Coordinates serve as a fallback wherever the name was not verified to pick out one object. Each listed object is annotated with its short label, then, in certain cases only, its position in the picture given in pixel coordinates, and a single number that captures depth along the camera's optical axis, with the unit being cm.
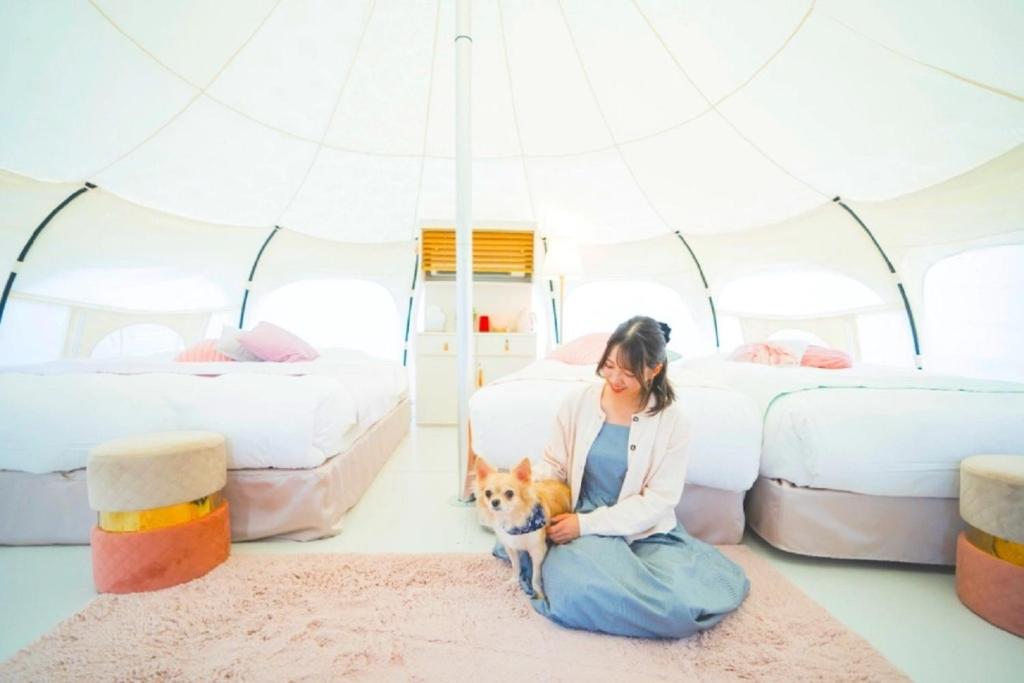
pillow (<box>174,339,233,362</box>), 321
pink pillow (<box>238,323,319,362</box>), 325
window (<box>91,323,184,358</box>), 452
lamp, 498
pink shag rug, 110
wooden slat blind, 496
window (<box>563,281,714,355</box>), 598
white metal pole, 248
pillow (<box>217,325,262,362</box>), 327
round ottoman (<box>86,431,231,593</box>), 144
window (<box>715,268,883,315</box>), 485
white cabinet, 462
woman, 122
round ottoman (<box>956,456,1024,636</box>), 129
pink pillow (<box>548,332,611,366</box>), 340
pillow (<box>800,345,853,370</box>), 315
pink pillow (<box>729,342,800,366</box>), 322
